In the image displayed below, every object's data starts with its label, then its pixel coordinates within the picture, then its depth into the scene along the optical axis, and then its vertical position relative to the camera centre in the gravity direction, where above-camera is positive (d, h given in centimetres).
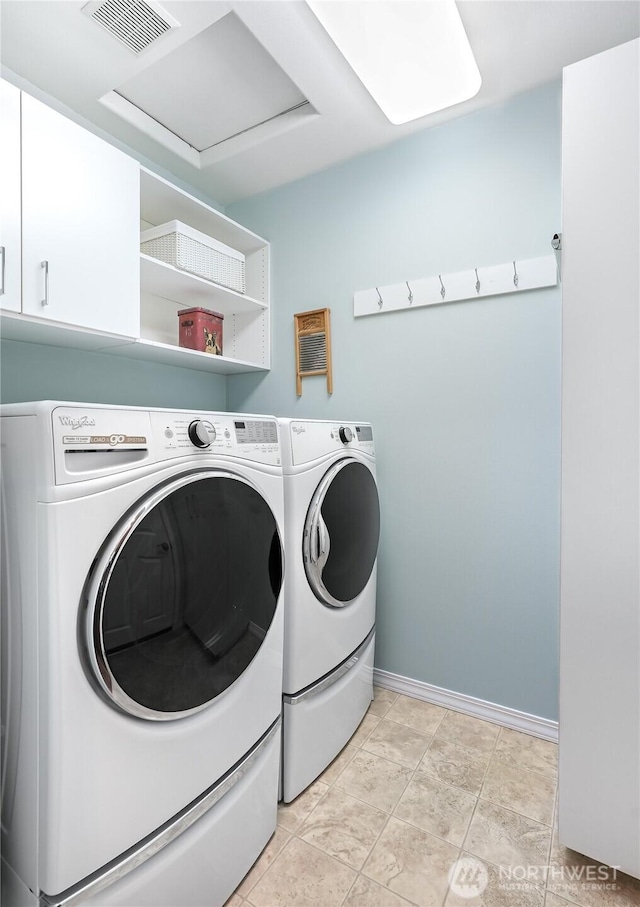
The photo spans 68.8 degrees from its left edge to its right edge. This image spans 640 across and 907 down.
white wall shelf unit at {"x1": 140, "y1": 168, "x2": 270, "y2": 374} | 199 +76
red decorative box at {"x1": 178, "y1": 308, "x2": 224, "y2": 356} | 224 +57
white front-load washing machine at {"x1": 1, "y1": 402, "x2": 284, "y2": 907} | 86 -43
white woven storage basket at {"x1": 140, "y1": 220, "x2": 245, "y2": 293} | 200 +88
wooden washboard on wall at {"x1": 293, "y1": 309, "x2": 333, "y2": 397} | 238 +53
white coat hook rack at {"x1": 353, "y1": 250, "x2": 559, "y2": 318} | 186 +70
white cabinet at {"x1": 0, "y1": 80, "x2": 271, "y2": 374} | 136 +71
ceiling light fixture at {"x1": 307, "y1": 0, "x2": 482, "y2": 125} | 145 +134
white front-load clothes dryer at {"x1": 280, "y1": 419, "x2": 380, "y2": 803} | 150 -50
